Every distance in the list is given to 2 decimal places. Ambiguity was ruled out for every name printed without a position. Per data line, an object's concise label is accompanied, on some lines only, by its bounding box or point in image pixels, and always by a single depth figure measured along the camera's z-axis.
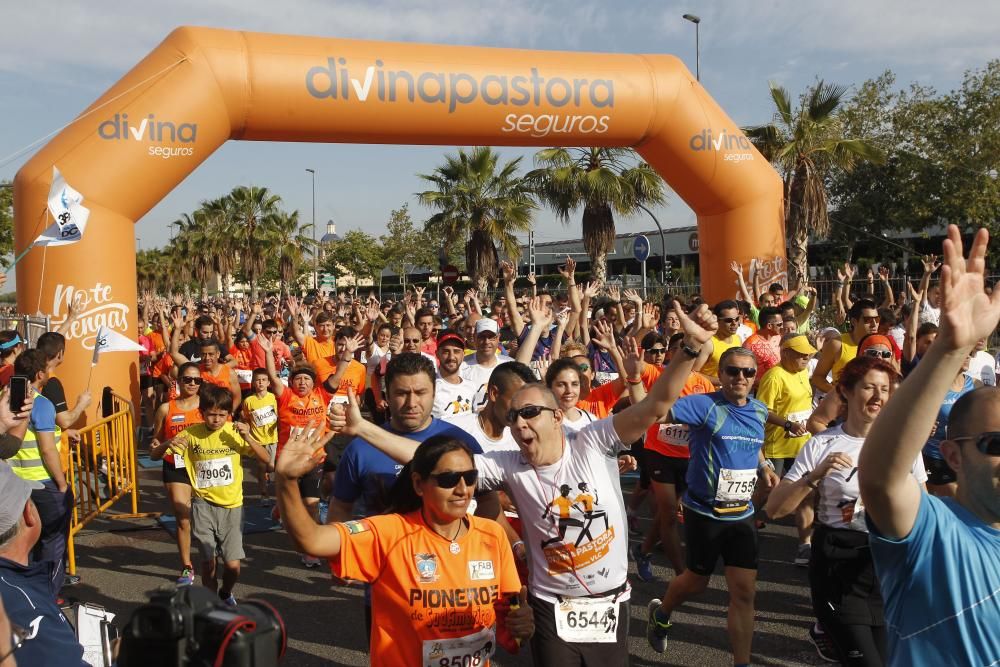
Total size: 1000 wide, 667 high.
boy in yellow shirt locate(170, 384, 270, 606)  5.64
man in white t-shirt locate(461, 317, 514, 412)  6.14
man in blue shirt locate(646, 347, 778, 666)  4.54
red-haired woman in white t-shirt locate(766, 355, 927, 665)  3.74
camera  1.60
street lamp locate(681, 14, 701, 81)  22.83
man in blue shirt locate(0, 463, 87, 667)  2.38
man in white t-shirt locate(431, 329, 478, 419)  5.70
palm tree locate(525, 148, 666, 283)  19.14
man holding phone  5.01
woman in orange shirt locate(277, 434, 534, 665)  2.79
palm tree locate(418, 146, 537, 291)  23.41
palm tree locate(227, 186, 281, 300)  39.94
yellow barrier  7.15
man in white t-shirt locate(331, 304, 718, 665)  3.26
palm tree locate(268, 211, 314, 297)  40.19
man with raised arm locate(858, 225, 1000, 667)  1.72
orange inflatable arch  8.60
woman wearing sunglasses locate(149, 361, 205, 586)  6.11
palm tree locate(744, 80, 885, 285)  15.77
